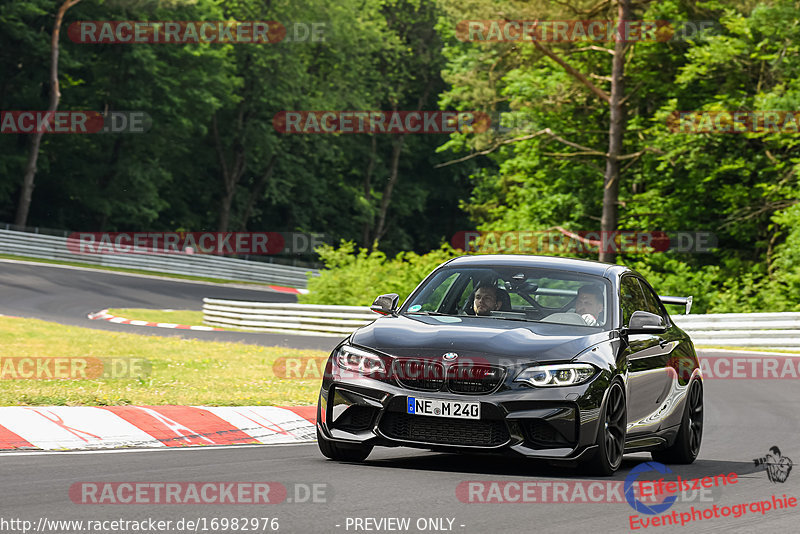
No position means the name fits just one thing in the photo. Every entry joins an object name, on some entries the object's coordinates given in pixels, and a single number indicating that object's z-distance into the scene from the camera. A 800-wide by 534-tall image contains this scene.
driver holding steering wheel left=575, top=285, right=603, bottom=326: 18.41
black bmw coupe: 16.02
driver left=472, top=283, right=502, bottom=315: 18.89
